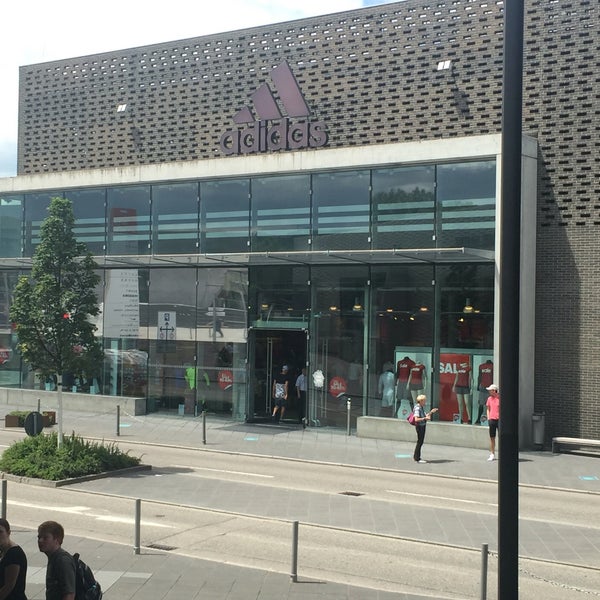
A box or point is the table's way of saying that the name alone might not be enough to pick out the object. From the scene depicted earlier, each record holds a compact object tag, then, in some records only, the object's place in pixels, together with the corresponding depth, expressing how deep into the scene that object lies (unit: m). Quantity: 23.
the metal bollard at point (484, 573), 10.22
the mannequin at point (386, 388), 28.81
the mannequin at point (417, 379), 28.17
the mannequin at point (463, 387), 27.47
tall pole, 7.39
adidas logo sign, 31.72
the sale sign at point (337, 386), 29.83
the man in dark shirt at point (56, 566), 7.20
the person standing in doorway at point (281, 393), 31.02
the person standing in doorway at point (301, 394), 30.53
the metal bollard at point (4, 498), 13.87
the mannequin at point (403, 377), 28.48
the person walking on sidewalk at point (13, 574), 7.38
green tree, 21.48
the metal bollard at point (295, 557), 11.49
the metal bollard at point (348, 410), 28.88
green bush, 19.73
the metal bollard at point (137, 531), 12.66
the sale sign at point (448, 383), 27.64
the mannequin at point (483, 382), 27.09
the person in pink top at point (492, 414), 24.03
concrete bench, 25.50
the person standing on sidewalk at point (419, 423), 23.53
